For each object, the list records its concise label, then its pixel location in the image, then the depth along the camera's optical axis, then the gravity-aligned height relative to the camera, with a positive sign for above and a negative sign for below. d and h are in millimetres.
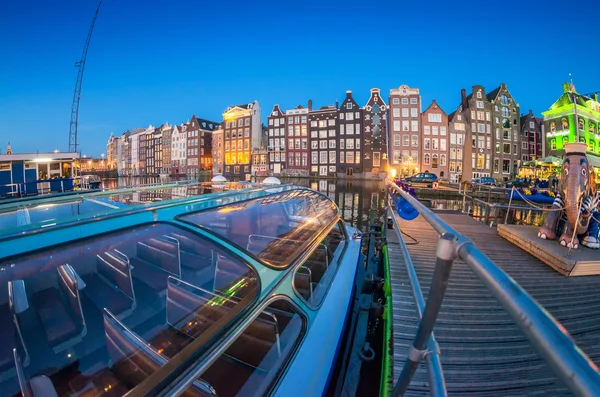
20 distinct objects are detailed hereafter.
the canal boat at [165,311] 1629 -1147
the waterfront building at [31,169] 15714 +900
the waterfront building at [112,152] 101125 +11656
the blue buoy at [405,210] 5789 -686
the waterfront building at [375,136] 49062 +7991
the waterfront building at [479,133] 44156 +7517
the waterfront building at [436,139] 44844 +6641
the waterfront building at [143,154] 81562 +8574
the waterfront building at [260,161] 58844 +4201
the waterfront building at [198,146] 67500 +8872
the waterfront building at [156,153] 76806 +8276
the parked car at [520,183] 30533 -564
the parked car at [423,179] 32537 -11
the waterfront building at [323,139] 52250 +8234
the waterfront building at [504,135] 45094 +7275
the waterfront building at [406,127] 45531 +9040
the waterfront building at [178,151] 70375 +7937
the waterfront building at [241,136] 60250 +10278
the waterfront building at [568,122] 34656 +7591
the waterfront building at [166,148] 73500 +9398
